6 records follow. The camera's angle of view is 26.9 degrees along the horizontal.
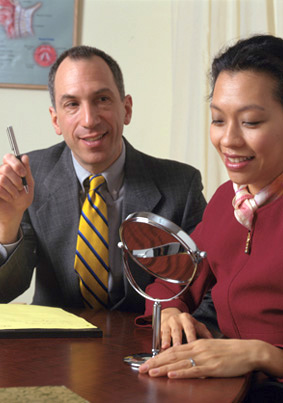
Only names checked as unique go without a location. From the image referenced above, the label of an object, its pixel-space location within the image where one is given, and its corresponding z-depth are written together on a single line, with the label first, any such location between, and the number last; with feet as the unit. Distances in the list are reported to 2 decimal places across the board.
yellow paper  4.19
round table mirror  3.24
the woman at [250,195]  3.89
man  6.05
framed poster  9.50
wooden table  2.92
